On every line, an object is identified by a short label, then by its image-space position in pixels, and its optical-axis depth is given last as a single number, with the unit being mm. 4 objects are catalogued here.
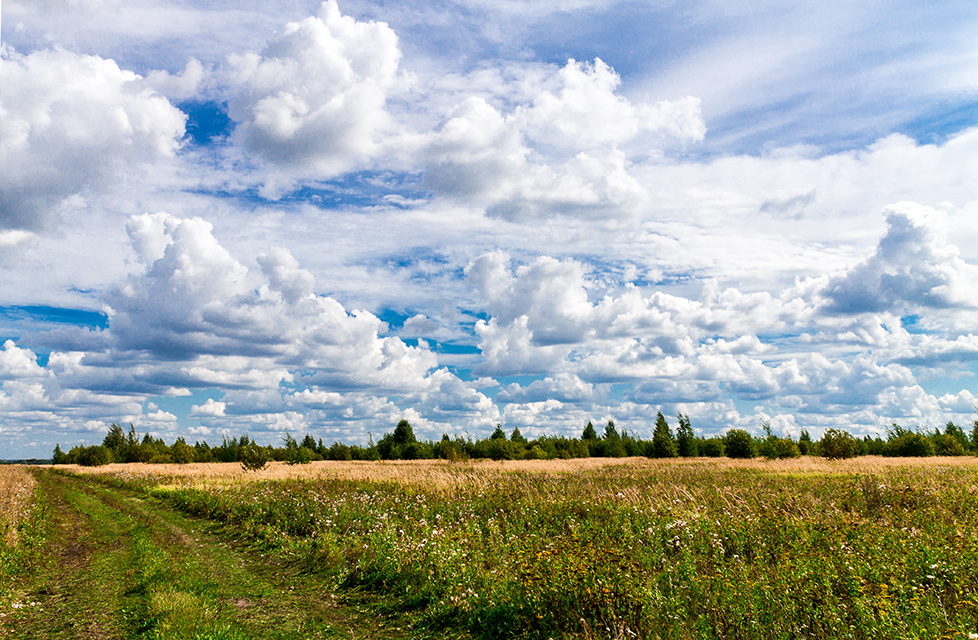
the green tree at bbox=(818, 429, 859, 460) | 42188
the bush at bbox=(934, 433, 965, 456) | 51344
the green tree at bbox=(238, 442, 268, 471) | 42750
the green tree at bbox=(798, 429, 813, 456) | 61625
